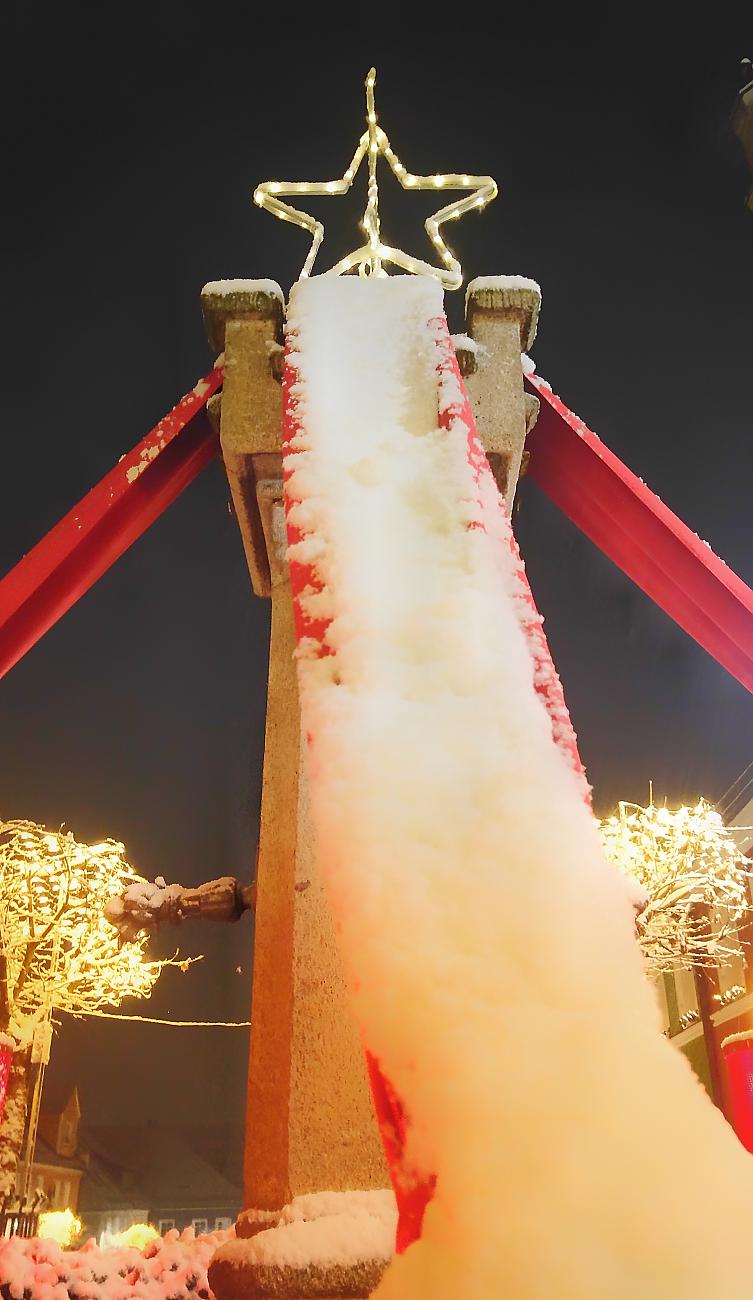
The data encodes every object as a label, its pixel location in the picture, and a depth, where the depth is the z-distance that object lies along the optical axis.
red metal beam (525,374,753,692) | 2.89
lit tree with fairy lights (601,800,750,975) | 12.01
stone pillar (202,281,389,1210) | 2.09
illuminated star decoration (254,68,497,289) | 3.26
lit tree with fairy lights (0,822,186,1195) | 12.06
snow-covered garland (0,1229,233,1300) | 3.05
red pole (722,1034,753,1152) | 7.30
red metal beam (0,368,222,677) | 2.75
